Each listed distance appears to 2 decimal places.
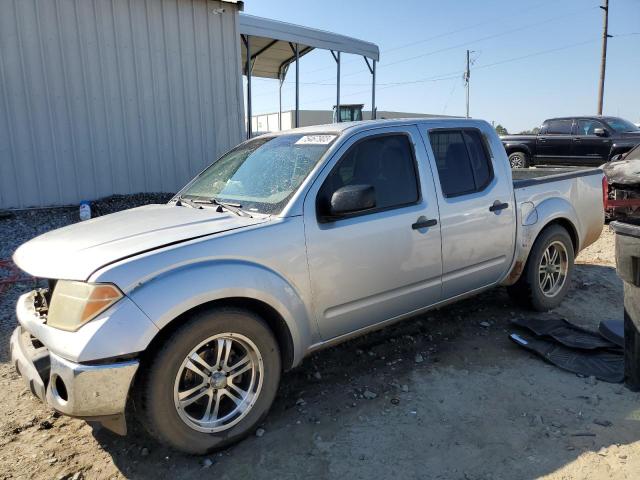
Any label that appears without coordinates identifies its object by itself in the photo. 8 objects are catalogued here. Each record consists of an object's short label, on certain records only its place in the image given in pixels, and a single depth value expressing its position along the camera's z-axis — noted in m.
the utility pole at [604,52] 26.02
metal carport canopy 11.09
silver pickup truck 2.39
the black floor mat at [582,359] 3.47
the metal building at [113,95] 7.64
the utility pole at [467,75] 51.47
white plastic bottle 6.22
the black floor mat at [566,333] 3.78
